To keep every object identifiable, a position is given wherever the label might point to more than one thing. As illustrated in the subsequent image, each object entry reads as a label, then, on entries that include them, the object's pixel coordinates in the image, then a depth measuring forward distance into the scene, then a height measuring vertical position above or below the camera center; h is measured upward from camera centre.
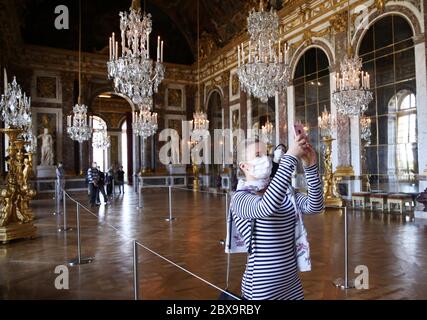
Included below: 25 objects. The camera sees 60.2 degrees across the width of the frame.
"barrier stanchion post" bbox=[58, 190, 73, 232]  7.57 -1.28
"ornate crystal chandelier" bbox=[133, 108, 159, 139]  13.97 +1.62
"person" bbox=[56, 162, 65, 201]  12.63 -0.34
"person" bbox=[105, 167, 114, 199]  13.94 -0.64
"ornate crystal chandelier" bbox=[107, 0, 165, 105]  7.13 +2.07
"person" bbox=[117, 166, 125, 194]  17.33 -0.57
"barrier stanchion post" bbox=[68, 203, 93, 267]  5.00 -1.30
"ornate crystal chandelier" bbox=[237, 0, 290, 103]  7.36 +2.02
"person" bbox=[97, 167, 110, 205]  12.05 -0.63
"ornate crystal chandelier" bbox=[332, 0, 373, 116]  8.82 +1.69
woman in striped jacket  1.95 -0.35
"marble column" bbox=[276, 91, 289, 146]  14.32 +1.75
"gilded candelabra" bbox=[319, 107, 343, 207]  10.58 -0.64
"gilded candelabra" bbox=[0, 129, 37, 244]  6.59 -0.64
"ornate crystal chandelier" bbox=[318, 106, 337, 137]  11.91 +1.29
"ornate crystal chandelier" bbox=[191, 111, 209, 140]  14.80 +1.68
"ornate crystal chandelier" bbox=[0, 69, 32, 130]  7.04 +1.21
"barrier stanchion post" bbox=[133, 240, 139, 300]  2.35 -0.68
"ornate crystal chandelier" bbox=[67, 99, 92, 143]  14.07 +1.58
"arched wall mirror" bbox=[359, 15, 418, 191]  9.77 +1.65
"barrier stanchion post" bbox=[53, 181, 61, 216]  10.33 -1.27
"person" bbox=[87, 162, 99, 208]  11.48 -0.52
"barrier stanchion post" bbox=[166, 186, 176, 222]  8.77 -1.30
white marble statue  17.38 +0.87
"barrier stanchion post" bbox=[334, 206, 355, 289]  3.92 -1.32
